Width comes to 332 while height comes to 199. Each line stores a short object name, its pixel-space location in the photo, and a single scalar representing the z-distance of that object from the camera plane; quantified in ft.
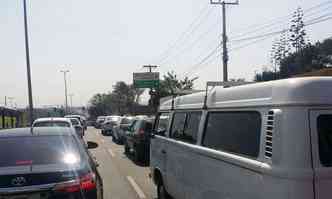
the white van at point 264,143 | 11.65
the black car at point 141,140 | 53.83
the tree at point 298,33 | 202.69
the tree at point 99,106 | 378.12
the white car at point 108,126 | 125.42
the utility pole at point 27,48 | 96.51
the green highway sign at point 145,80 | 202.39
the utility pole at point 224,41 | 111.86
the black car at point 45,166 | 15.35
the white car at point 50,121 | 55.26
